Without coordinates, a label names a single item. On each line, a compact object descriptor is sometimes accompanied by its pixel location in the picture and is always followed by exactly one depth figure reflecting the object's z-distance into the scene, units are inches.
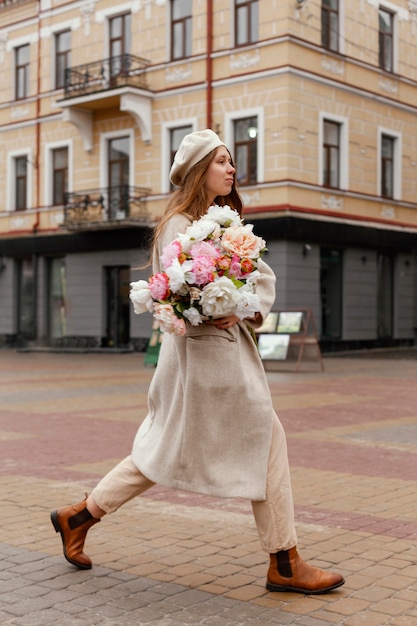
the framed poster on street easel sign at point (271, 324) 763.4
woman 156.3
